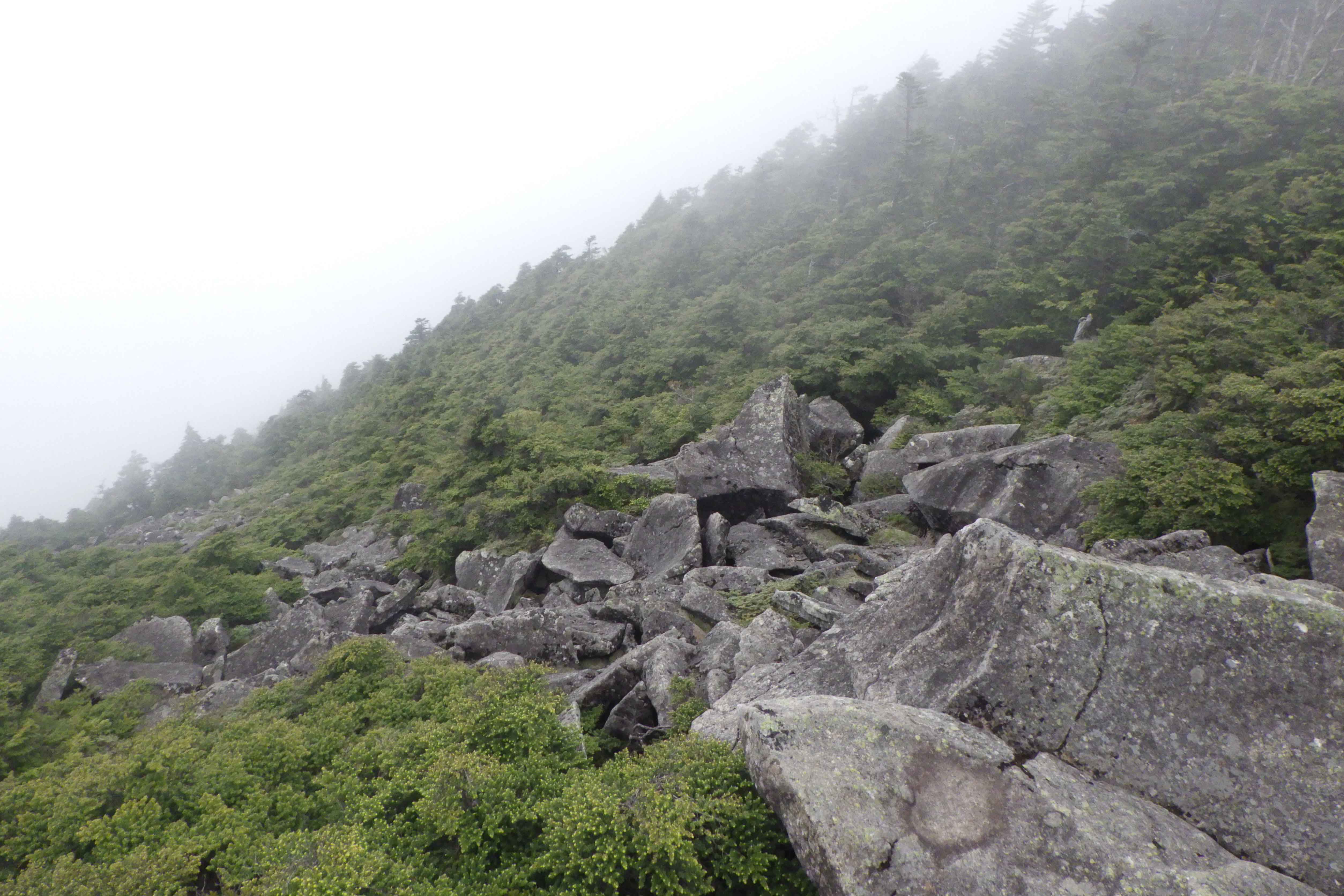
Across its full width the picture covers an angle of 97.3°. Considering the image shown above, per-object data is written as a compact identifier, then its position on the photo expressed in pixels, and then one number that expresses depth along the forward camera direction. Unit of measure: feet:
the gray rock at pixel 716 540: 55.01
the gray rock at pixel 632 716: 31.99
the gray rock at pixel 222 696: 39.19
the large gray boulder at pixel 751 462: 63.41
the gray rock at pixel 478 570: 64.64
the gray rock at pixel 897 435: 71.77
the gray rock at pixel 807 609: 35.81
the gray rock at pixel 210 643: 57.88
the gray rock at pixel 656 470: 72.18
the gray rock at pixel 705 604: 42.16
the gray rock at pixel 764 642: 31.55
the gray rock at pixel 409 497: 93.40
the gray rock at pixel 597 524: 63.93
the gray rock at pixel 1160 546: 33.88
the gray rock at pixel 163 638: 56.70
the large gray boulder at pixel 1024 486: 47.39
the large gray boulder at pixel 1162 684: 15.90
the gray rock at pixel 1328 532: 27.04
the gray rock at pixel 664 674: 30.99
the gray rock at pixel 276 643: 49.67
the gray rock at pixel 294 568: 80.94
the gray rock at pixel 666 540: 53.67
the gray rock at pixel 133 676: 49.60
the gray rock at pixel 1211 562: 30.45
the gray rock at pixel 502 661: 38.40
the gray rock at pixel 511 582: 57.47
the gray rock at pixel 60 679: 48.39
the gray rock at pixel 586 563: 54.85
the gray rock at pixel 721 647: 32.99
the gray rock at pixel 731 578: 46.96
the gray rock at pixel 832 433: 75.36
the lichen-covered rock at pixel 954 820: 14.62
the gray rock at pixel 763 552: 50.93
